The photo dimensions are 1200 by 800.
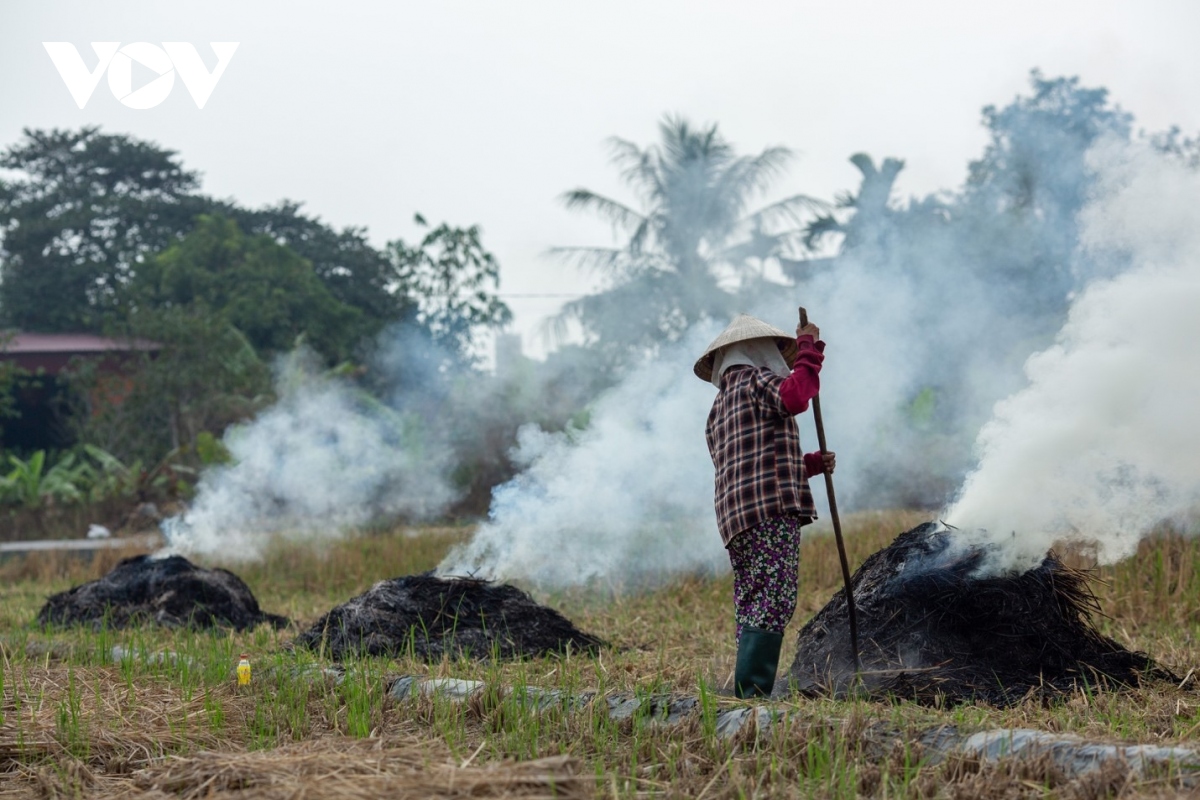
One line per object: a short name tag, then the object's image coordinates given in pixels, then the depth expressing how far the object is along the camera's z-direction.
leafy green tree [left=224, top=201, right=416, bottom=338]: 29.34
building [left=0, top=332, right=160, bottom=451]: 26.94
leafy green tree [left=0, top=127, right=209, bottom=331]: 31.83
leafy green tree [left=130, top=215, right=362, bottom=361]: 27.03
